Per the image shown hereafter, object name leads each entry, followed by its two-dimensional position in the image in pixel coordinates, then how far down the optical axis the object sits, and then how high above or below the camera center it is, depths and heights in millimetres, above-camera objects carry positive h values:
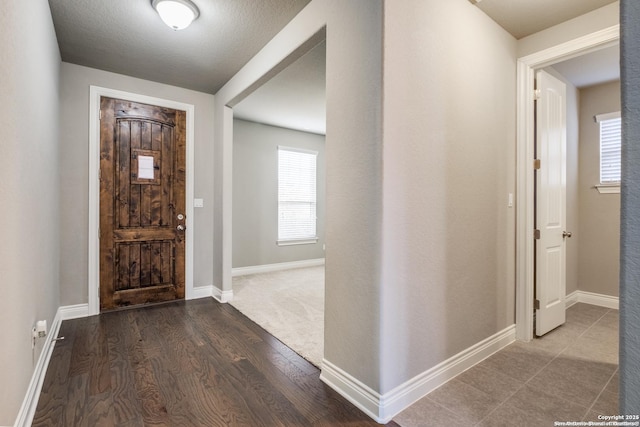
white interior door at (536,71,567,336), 2633 +98
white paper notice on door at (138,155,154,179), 3438 +483
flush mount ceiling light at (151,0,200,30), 2152 +1406
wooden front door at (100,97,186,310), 3287 +80
